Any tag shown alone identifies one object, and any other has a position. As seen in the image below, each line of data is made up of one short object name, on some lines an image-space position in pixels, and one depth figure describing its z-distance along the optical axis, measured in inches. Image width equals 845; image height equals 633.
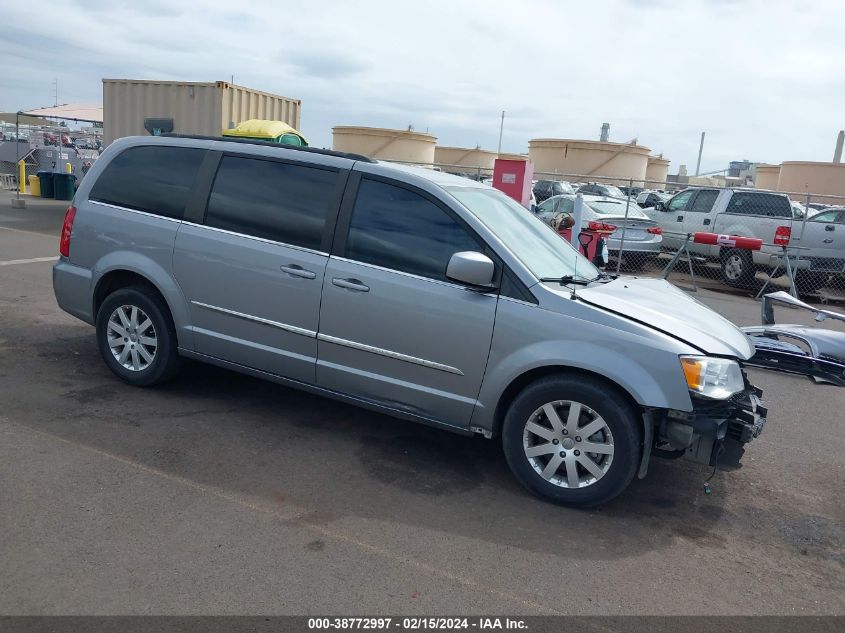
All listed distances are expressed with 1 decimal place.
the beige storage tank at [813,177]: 1279.5
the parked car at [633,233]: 566.6
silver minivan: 159.9
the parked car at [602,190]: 1077.0
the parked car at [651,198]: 804.2
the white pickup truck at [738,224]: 546.3
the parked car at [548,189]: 1023.7
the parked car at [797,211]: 574.6
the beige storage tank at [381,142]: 1267.2
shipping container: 612.4
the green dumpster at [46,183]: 852.0
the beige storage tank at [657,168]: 1920.0
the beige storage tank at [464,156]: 1812.3
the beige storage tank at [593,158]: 1507.1
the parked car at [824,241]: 526.3
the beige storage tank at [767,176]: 1640.0
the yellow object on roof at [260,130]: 487.2
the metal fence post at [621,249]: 548.5
